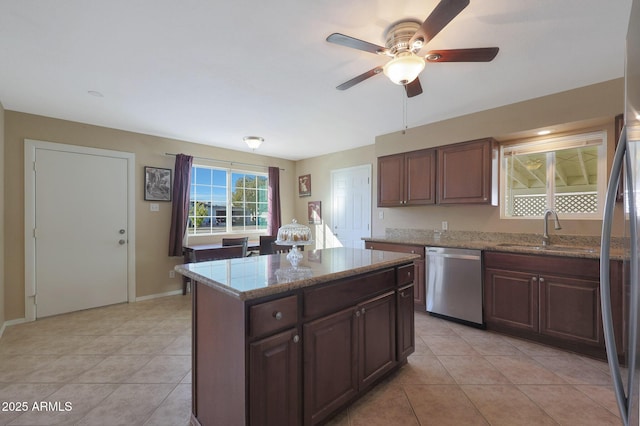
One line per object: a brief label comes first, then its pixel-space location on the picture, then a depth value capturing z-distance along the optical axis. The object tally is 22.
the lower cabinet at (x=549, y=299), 2.39
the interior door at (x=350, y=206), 4.83
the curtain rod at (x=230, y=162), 4.43
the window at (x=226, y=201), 4.70
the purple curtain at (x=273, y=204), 5.54
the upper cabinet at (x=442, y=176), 3.23
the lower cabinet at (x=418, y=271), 3.44
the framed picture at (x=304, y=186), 5.83
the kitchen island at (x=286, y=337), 1.30
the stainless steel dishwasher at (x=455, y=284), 3.02
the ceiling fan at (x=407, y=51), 1.63
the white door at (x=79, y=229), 3.38
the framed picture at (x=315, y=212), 5.64
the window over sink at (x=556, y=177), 2.88
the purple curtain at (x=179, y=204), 4.26
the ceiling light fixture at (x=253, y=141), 4.13
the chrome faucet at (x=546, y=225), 2.88
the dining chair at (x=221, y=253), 3.97
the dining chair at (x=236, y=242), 4.22
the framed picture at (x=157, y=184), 4.13
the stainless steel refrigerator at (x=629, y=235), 0.80
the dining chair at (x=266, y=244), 4.32
